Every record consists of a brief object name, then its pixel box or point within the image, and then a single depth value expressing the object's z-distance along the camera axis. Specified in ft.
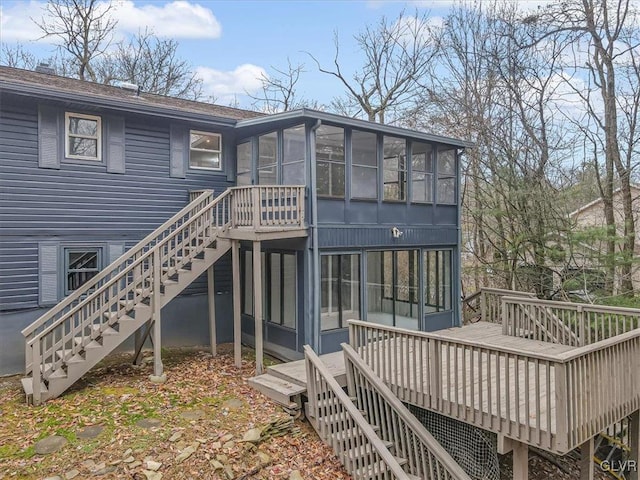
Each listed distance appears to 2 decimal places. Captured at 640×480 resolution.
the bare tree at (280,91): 71.61
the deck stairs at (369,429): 18.38
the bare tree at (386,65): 64.75
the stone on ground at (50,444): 17.13
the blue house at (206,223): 25.72
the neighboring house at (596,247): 37.24
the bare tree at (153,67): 62.49
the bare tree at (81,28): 54.08
